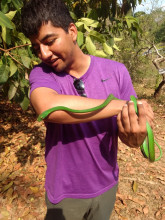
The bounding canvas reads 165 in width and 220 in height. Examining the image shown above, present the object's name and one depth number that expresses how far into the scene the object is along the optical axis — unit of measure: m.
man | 0.98
